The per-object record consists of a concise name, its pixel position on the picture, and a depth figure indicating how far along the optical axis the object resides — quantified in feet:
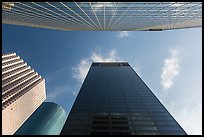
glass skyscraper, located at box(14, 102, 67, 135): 278.21
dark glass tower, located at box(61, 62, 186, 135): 82.97
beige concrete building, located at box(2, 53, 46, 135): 178.61
